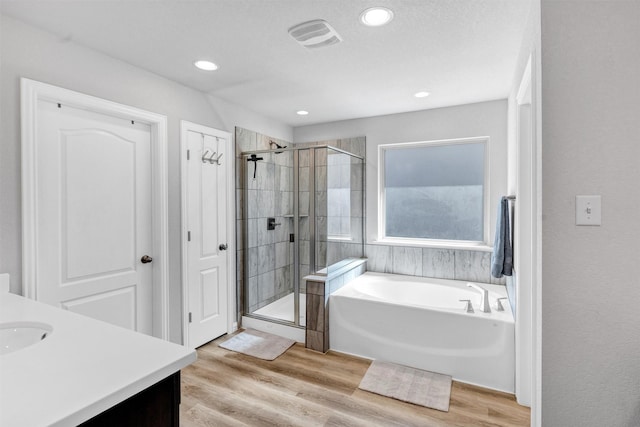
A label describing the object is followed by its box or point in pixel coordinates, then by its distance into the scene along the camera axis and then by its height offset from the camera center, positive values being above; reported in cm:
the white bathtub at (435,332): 236 -98
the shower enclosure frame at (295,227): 314 -16
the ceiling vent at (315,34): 185 +105
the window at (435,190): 345 +22
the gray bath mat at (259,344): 287 -124
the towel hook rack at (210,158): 296 +50
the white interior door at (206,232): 283 -19
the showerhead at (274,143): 386 +80
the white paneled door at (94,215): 197 -2
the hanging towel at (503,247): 244 -29
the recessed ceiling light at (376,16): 171 +106
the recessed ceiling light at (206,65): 235 +107
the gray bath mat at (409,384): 219 -127
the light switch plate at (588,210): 129 +0
